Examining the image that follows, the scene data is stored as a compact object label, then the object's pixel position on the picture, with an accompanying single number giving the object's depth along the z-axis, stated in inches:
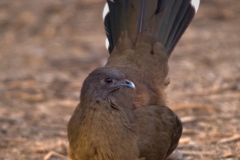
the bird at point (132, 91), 362.6
